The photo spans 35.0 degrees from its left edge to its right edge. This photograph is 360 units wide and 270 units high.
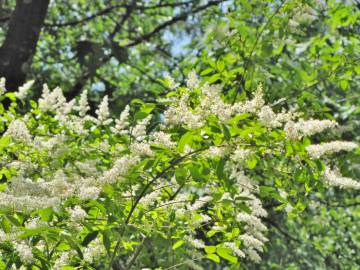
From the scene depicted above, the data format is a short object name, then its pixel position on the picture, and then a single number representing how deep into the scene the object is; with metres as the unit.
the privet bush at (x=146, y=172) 2.60
